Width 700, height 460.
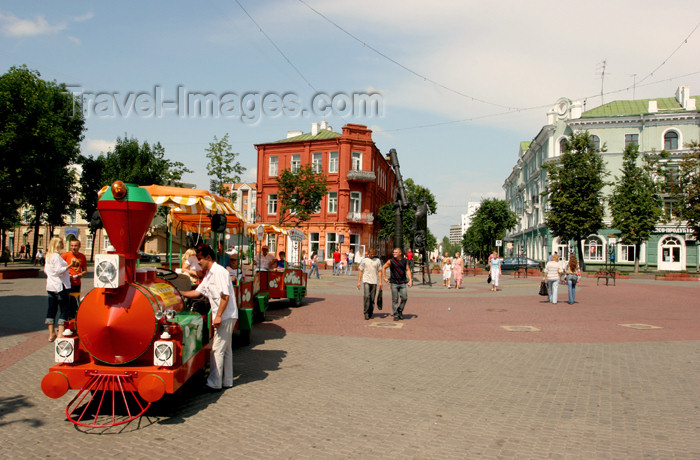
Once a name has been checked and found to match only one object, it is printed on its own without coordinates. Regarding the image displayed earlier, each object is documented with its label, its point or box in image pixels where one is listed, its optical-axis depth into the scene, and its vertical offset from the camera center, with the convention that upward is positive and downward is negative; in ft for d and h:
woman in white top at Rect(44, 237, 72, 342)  29.19 -2.15
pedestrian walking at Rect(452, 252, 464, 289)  82.74 -2.94
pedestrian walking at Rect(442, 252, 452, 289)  86.51 -3.28
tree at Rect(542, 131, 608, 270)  143.64 +16.65
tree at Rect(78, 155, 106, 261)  167.02 +20.63
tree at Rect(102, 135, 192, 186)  161.38 +25.93
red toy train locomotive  16.48 -2.88
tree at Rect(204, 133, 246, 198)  99.91 +15.52
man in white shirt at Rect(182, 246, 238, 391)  20.48 -2.19
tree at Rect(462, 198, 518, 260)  203.31 +12.02
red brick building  176.65 +21.30
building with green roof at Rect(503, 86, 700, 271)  166.20 +38.29
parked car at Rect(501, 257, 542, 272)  146.60 -3.48
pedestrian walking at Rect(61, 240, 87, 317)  31.73 -1.52
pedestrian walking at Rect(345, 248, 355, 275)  129.39 -4.09
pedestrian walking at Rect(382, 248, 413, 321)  44.19 -2.54
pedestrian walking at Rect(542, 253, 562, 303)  59.88 -2.94
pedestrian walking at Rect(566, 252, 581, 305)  59.16 -3.06
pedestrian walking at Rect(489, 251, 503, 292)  79.47 -2.90
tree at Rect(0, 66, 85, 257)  89.10 +18.50
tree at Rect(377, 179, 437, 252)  194.08 +13.58
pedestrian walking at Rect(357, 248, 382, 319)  43.29 -2.44
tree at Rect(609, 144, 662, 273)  141.49 +13.39
